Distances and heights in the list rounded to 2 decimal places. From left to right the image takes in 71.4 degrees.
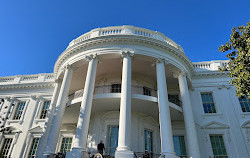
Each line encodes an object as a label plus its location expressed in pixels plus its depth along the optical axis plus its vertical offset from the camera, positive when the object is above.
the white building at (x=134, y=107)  10.89 +3.52
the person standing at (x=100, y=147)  9.63 +0.54
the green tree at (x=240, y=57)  7.48 +4.29
